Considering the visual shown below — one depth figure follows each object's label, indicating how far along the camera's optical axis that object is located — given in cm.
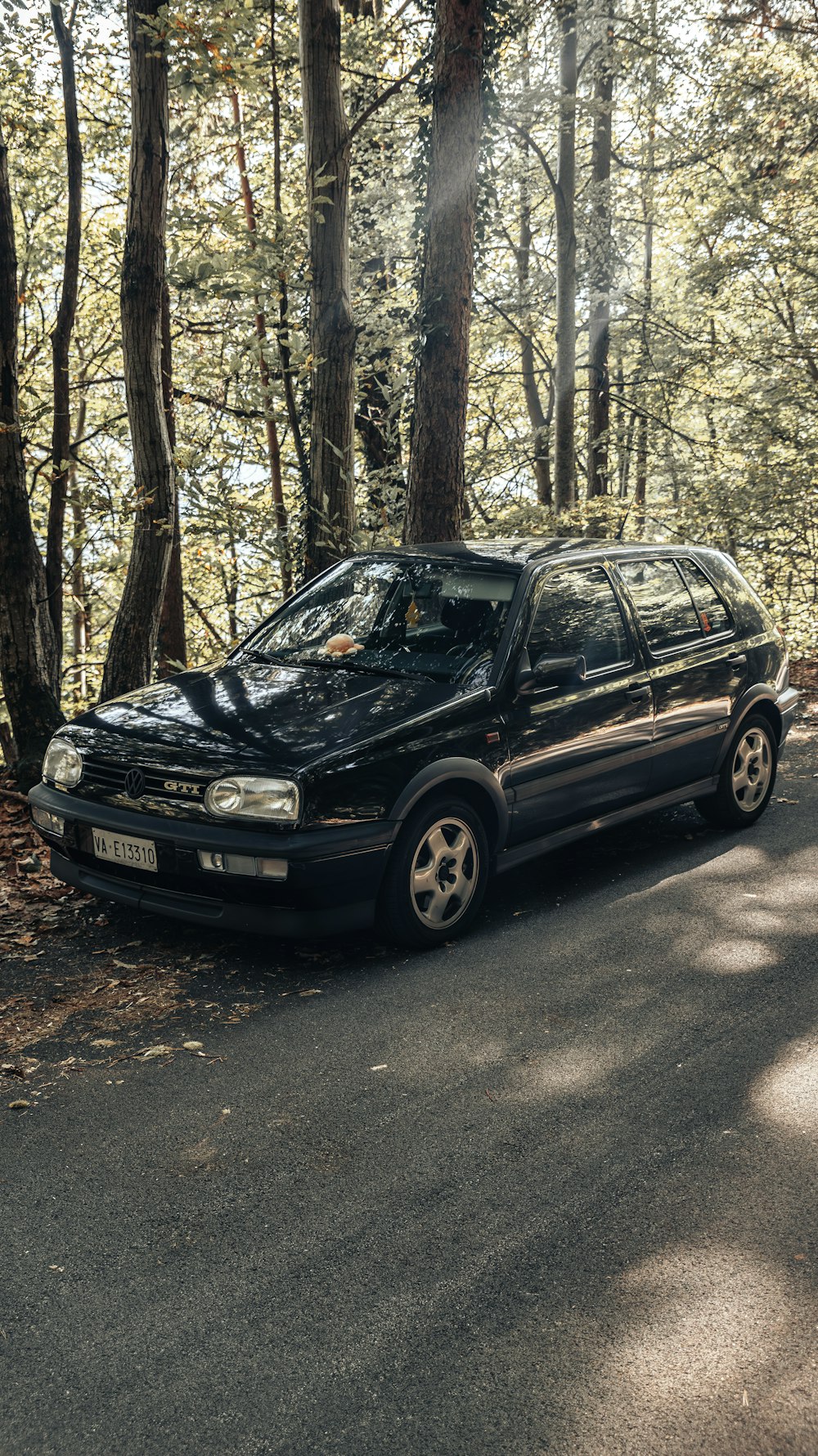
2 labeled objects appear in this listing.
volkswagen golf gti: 484
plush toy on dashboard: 602
